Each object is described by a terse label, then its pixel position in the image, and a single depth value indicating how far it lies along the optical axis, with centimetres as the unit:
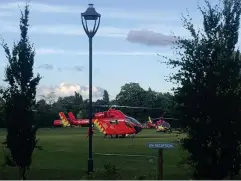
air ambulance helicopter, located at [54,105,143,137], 5322
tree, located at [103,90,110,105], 14698
